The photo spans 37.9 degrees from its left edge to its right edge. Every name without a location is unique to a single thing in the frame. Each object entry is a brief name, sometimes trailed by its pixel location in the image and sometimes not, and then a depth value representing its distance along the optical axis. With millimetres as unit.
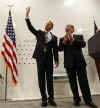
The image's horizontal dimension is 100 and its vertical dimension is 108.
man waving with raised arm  2127
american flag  2574
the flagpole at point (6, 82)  2695
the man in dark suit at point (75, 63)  2123
